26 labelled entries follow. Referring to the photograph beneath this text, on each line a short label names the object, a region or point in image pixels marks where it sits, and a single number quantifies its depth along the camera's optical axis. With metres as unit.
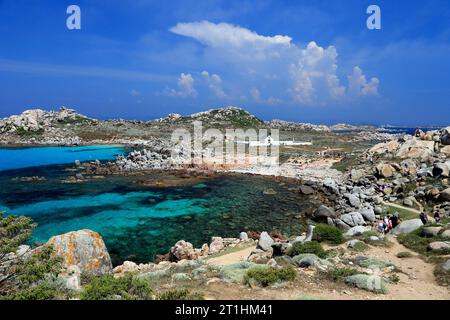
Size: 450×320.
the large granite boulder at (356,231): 19.25
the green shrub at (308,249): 15.56
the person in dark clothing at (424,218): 21.04
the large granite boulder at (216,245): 20.45
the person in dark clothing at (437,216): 22.50
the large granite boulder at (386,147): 49.06
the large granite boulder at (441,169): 31.56
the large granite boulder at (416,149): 41.42
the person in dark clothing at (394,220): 22.95
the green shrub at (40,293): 7.55
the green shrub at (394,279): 11.98
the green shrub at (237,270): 11.43
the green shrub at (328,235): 17.94
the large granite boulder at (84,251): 14.51
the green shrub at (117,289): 8.77
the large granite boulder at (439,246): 14.90
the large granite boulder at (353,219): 24.38
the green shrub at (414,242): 15.92
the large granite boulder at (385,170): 37.37
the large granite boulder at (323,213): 27.84
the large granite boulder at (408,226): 19.70
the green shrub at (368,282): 10.79
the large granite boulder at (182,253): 19.16
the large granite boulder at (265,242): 18.80
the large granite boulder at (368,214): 25.48
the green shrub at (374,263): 13.62
